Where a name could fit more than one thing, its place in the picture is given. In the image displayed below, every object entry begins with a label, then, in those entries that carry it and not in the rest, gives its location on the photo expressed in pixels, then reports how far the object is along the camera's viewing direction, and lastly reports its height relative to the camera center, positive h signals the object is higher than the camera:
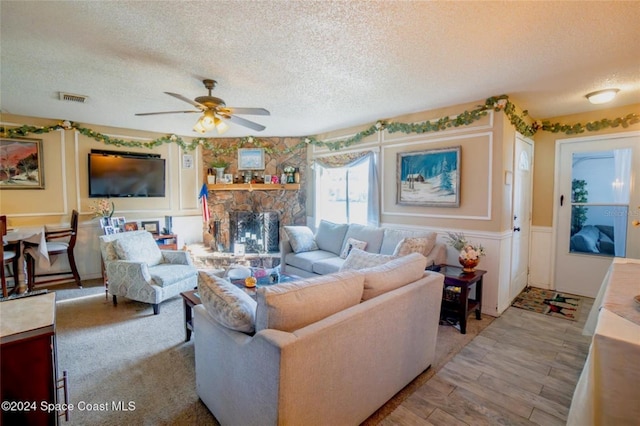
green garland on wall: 3.46 +1.03
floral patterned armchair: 3.36 -0.82
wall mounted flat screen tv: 4.76 +0.46
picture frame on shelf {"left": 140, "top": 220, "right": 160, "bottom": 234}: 5.16 -0.42
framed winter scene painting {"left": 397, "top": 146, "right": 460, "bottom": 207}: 3.71 +0.33
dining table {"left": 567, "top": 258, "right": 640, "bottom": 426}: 1.17 -0.72
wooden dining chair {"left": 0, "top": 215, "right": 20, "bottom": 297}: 3.63 -0.68
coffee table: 2.88 -0.82
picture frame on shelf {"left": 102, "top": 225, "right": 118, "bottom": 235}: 4.51 -0.43
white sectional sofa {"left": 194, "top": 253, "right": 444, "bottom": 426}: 1.33 -0.75
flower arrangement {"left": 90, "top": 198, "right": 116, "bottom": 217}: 4.76 -0.10
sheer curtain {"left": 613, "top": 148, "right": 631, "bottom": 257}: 3.71 +0.13
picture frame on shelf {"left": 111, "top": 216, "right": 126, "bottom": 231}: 4.69 -0.33
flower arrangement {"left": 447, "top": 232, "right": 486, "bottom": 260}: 3.21 -0.51
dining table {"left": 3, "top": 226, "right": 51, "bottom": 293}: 3.63 -0.49
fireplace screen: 5.74 -0.56
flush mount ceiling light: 3.10 +1.14
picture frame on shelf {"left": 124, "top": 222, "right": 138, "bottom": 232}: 4.83 -0.40
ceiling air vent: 3.30 +1.18
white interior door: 3.79 -0.15
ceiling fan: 2.71 +0.86
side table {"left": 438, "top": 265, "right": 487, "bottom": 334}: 3.02 -0.99
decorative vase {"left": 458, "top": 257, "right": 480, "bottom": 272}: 3.21 -0.66
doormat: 3.52 -1.28
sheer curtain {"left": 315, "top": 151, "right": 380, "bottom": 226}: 4.54 +0.29
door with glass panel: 3.72 -0.06
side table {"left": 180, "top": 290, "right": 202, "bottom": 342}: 2.75 -1.04
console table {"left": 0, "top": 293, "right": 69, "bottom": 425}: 1.12 -0.65
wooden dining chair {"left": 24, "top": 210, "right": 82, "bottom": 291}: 3.93 -0.68
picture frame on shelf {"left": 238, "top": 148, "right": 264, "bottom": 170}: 5.71 +0.85
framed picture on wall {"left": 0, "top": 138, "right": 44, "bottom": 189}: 4.16 +0.54
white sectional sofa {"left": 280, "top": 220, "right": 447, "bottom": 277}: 3.60 -0.59
